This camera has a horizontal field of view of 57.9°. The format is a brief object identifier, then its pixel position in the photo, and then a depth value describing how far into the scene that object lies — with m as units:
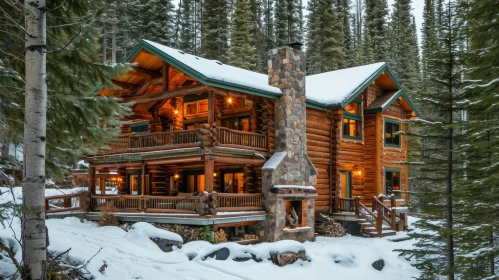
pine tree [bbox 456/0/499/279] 10.55
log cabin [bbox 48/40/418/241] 20.23
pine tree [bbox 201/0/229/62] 50.91
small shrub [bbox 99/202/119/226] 21.42
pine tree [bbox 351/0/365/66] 54.72
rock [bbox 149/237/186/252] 16.88
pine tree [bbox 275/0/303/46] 53.25
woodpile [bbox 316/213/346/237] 24.39
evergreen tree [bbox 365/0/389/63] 52.34
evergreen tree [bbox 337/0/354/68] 58.01
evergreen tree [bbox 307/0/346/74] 49.94
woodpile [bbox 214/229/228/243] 19.31
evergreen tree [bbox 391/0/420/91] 50.47
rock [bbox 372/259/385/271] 18.47
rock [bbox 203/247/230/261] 16.11
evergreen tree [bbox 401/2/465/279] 13.79
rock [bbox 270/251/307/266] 16.80
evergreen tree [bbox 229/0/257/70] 46.91
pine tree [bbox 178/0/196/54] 53.45
